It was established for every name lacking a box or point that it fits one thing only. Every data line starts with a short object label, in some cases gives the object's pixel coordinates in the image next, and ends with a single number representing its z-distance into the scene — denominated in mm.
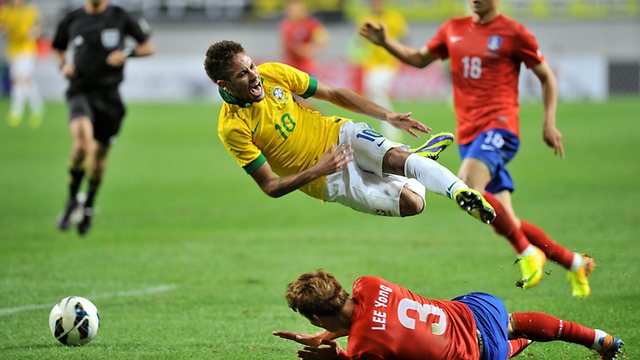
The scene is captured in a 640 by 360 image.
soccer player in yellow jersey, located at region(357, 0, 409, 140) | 47625
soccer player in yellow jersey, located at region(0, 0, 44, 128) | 50375
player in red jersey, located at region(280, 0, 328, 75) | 42906
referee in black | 23969
